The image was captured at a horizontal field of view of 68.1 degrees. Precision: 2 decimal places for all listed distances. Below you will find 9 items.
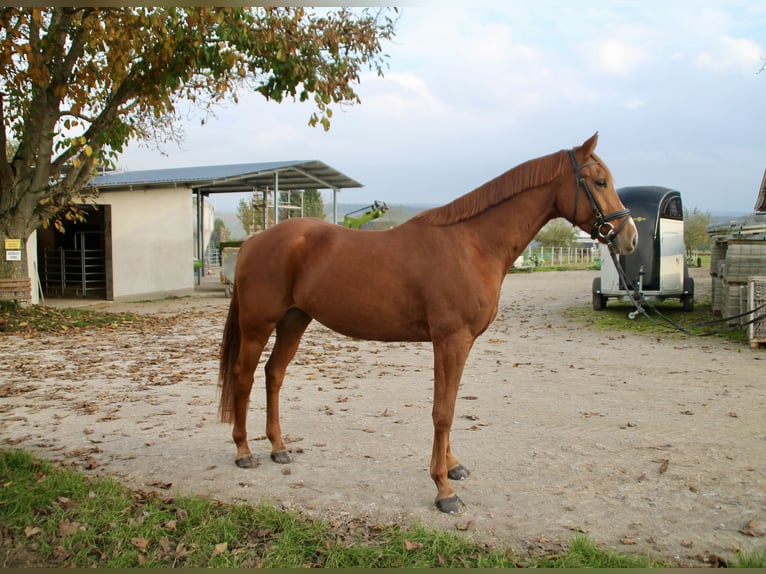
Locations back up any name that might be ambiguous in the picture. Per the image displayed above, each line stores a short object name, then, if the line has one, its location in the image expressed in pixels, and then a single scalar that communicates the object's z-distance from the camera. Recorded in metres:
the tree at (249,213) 25.72
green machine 22.59
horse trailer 12.30
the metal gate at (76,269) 18.91
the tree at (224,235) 66.01
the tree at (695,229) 50.19
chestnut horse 3.47
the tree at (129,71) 6.20
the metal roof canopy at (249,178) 20.06
